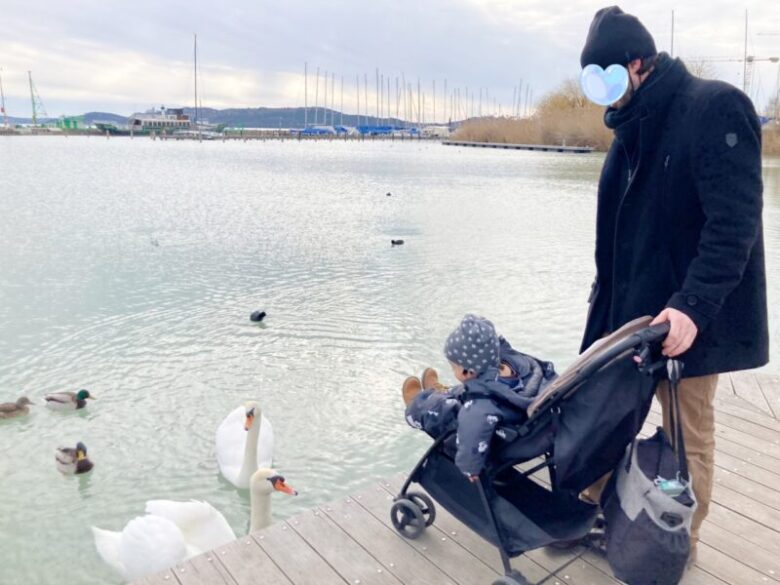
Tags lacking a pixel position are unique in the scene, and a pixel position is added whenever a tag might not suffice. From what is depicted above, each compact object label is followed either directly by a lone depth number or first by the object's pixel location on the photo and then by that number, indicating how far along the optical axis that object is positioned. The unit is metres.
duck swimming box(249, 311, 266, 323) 7.50
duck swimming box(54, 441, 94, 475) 4.44
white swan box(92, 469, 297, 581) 3.18
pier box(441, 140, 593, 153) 50.81
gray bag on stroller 1.84
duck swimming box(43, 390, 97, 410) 5.33
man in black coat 1.92
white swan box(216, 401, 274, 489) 4.25
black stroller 1.97
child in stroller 2.14
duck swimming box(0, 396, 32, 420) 5.17
